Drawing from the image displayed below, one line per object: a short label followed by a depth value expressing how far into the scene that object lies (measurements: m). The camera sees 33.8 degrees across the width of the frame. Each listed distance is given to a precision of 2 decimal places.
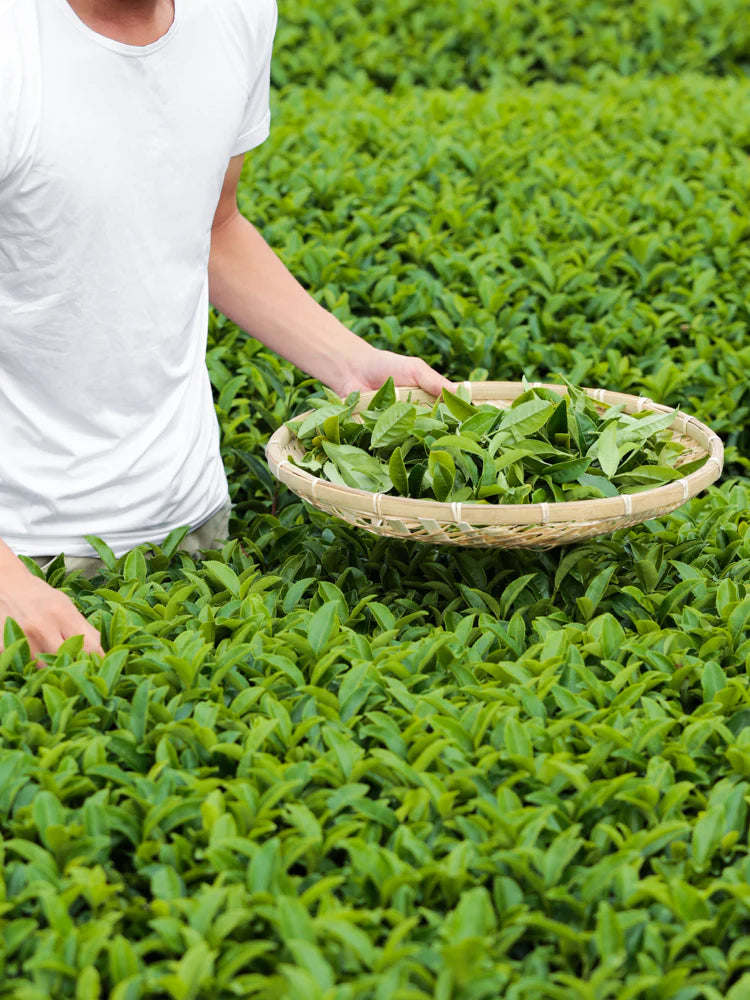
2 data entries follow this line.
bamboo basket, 1.98
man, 2.07
